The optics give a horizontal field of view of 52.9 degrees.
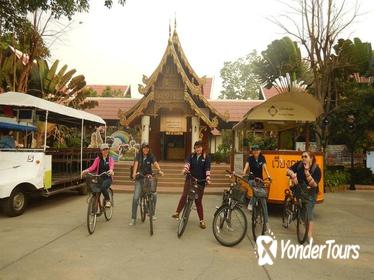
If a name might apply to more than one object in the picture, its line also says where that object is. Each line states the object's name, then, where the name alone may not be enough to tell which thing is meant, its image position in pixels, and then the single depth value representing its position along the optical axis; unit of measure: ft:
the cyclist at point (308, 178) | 22.20
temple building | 62.44
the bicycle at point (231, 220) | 21.56
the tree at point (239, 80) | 156.35
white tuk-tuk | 30.17
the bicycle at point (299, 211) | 22.26
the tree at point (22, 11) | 26.45
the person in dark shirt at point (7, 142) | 33.68
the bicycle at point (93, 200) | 24.12
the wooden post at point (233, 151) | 46.98
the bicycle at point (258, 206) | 23.44
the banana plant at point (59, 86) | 63.10
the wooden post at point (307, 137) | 35.94
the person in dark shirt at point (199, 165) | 25.39
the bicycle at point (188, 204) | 23.84
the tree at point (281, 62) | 61.52
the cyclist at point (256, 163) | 28.78
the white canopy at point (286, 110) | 35.14
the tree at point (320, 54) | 56.13
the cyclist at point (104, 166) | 26.48
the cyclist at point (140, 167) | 26.84
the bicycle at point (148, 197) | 24.77
